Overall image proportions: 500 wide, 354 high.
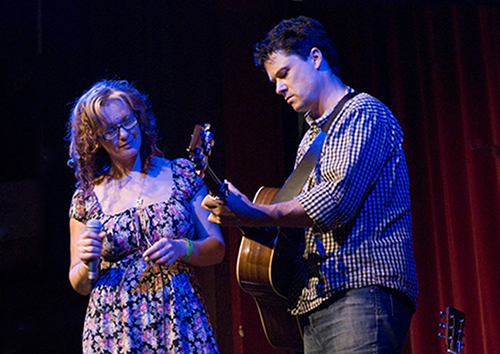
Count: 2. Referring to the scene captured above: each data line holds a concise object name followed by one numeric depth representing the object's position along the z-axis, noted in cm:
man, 391
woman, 423
